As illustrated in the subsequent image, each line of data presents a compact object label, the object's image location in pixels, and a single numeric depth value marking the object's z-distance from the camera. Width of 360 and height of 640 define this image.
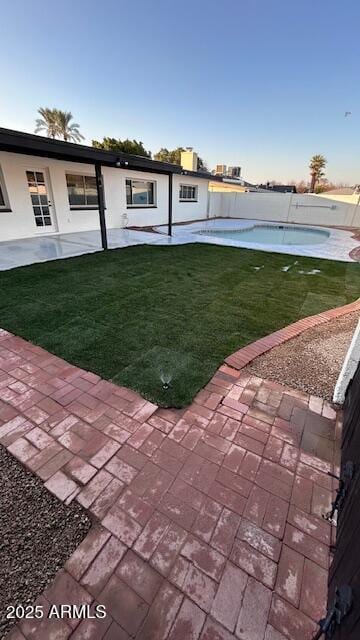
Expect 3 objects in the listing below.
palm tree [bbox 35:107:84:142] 22.08
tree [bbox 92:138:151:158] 21.14
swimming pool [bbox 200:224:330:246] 12.10
